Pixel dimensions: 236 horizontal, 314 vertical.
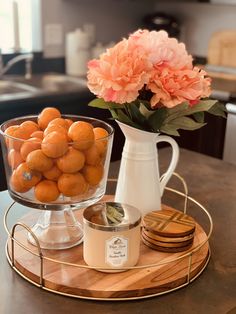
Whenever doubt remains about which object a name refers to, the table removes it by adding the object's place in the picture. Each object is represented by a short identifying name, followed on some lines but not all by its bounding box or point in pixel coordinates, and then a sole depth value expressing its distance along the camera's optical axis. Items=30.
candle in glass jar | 0.84
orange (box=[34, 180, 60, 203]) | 0.89
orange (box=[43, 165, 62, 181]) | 0.89
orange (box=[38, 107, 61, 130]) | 1.00
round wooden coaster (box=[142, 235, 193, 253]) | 0.96
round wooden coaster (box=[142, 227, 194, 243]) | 0.95
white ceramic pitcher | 1.04
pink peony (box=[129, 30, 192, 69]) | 0.95
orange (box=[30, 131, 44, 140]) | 0.93
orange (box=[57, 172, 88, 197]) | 0.89
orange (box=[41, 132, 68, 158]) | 0.88
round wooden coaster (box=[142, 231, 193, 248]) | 0.95
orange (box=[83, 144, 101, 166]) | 0.92
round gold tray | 0.83
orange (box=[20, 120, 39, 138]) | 0.96
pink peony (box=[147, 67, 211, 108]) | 0.94
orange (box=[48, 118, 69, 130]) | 0.95
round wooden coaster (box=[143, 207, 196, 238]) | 0.94
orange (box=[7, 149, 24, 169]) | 0.92
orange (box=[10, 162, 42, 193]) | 0.90
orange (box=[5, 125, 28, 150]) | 0.91
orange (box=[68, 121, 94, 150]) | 0.90
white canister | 2.88
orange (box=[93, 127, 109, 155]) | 0.94
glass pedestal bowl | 0.88
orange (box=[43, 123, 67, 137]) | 0.92
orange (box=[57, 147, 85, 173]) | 0.88
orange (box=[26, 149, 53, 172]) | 0.88
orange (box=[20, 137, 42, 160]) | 0.89
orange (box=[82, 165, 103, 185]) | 0.92
